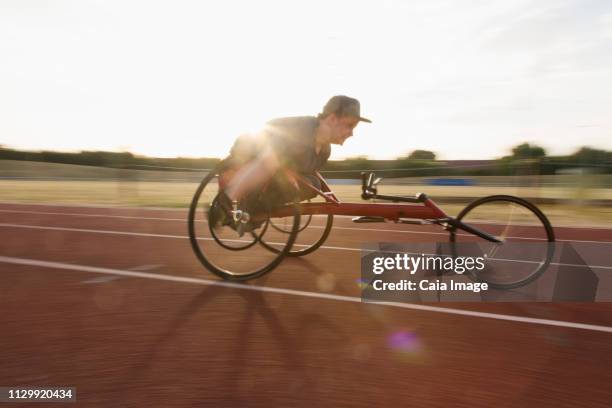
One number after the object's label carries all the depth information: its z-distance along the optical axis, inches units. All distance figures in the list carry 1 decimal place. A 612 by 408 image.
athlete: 158.6
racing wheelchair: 159.9
